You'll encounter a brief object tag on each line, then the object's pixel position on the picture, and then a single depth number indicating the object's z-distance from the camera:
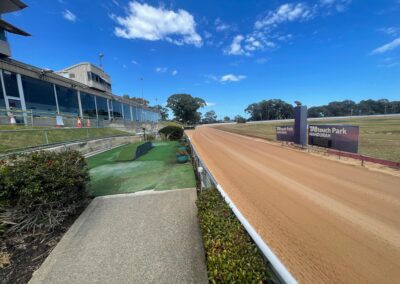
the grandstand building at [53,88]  16.20
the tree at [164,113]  111.21
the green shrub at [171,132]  24.02
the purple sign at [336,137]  9.66
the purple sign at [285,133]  15.32
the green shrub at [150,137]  23.03
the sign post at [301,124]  13.70
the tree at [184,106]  90.38
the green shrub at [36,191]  3.41
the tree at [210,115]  166.38
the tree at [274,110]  119.06
